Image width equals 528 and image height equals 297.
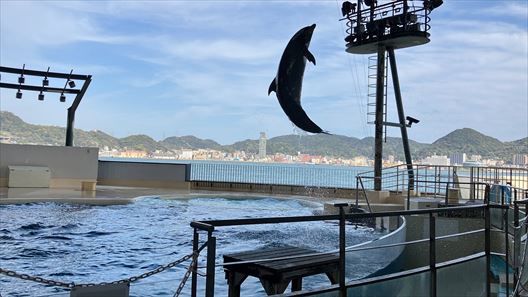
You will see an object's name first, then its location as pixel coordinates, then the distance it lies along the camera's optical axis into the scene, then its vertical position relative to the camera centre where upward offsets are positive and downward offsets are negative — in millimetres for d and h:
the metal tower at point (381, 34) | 12500 +3598
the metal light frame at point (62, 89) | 13514 +2015
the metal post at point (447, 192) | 8407 -495
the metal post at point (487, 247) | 3221 -584
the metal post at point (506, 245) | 3429 -595
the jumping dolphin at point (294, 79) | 6277 +1150
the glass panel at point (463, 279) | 3082 -795
